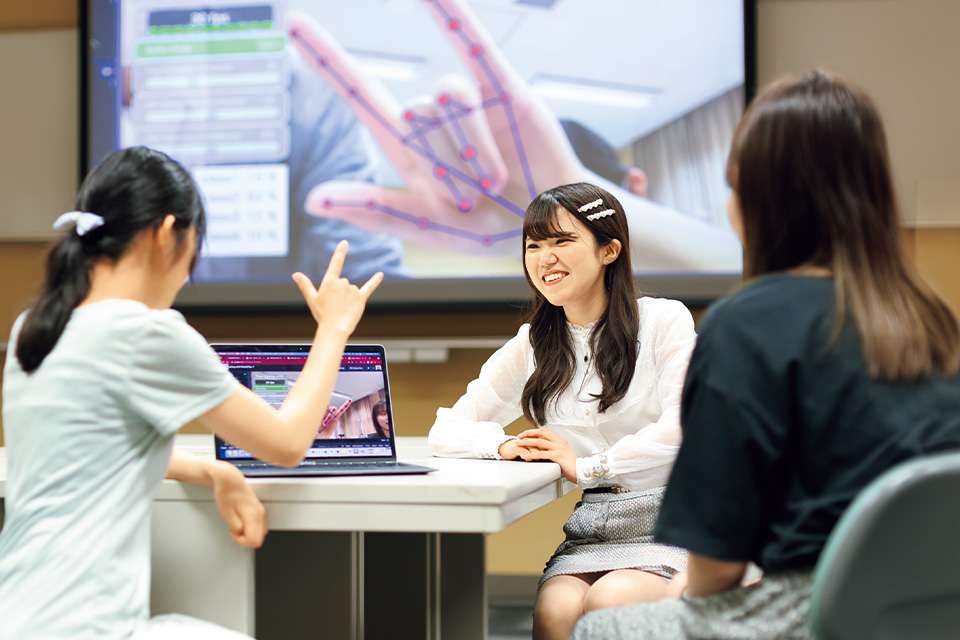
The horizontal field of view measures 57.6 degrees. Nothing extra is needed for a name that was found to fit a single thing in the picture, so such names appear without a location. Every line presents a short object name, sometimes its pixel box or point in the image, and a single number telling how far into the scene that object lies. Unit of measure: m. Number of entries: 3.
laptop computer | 1.41
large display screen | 3.11
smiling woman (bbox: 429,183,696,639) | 1.58
